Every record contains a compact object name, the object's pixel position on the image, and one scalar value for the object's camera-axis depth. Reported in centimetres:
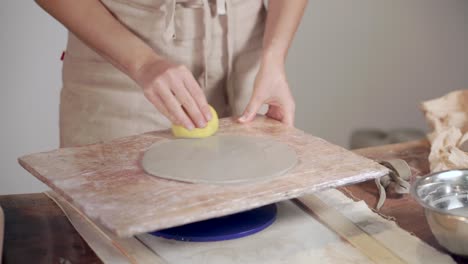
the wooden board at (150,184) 128
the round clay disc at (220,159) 138
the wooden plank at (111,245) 134
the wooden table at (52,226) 136
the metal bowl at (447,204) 131
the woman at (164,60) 156
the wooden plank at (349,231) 135
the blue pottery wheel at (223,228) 138
